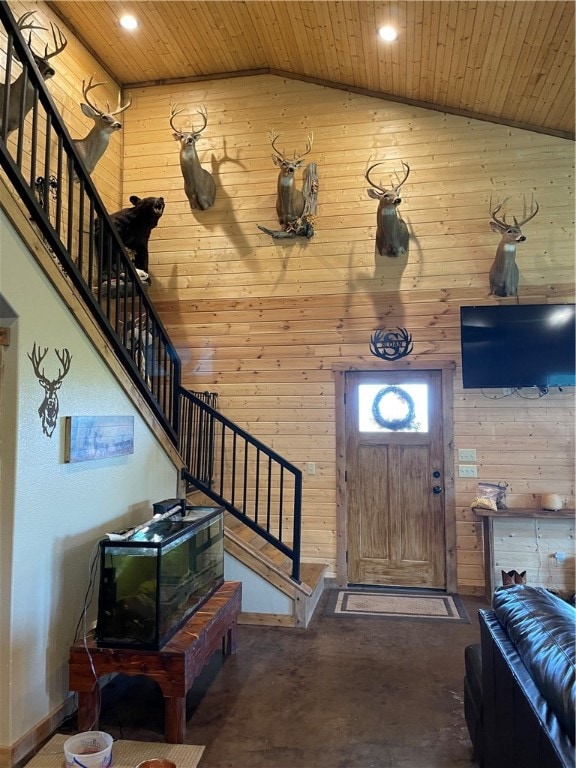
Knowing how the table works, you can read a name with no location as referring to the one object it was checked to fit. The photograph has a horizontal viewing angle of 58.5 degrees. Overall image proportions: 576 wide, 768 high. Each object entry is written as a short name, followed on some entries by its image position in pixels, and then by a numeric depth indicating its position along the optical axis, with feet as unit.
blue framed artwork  8.94
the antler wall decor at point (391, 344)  16.11
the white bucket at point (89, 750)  6.97
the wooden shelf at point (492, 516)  14.28
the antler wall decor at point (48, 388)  8.26
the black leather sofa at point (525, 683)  4.35
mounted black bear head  15.24
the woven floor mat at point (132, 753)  7.52
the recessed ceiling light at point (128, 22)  14.99
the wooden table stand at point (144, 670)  8.15
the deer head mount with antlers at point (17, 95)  10.86
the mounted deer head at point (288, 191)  16.25
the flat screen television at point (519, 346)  15.06
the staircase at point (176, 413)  8.45
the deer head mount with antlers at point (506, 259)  14.98
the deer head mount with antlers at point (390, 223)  15.55
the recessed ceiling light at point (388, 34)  13.75
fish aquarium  8.41
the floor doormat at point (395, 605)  13.66
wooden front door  15.75
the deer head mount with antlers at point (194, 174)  16.87
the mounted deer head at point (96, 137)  13.75
